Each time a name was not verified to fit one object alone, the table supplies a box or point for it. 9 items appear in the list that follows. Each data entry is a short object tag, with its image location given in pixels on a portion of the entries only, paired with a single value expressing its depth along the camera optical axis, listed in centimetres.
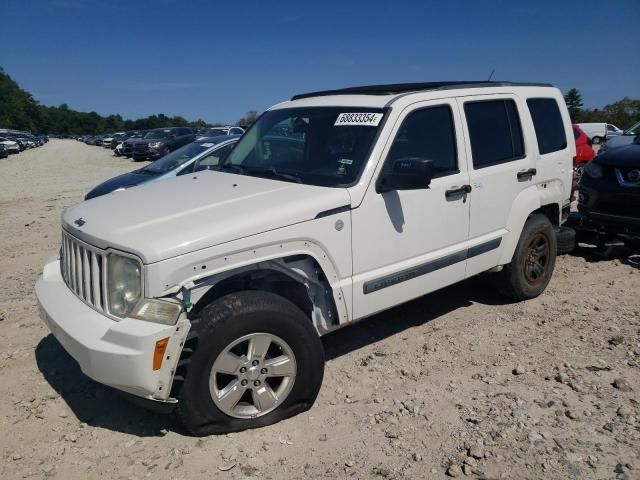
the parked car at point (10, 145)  3997
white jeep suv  287
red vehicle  1230
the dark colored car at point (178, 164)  820
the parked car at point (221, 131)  2600
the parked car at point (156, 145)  2508
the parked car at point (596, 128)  2815
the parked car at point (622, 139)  924
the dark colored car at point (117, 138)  4958
